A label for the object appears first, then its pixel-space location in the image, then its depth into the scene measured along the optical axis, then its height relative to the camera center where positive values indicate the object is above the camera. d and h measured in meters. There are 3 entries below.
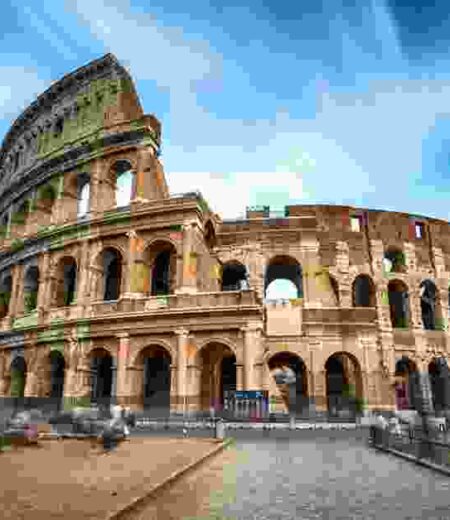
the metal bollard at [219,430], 14.04 -1.03
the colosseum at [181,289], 18.27 +5.24
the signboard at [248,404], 15.69 -0.27
